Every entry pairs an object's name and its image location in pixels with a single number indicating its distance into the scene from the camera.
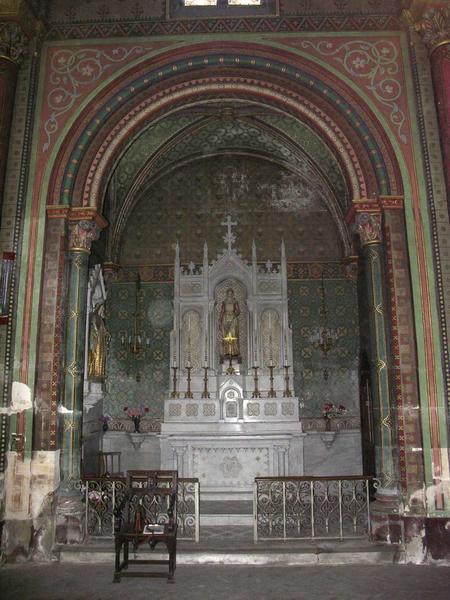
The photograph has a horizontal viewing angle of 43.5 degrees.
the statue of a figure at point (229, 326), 13.09
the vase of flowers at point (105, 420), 13.66
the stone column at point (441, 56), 9.53
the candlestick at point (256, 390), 12.50
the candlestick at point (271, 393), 12.51
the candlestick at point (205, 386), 12.52
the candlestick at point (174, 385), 12.54
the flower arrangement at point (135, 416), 13.62
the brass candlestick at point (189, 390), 12.53
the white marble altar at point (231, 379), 11.74
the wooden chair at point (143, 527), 7.43
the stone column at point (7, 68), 9.66
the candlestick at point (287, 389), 12.48
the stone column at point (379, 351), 9.01
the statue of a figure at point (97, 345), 12.04
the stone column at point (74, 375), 8.84
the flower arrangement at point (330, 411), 13.51
